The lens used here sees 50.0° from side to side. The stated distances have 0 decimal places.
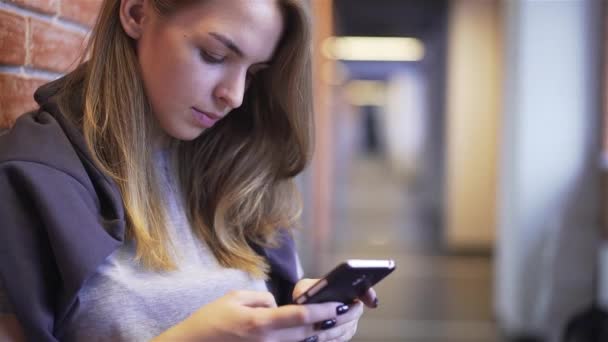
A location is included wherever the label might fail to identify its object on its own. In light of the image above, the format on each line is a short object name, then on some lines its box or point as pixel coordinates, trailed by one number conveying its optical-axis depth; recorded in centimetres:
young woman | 92
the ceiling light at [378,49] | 1330
